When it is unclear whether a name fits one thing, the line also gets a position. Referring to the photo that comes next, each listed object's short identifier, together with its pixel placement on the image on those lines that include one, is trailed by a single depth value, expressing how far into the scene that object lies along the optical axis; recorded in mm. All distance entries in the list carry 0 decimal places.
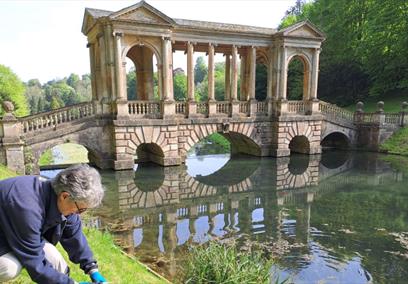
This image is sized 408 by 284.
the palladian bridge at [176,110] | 14594
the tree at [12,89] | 39625
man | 2332
